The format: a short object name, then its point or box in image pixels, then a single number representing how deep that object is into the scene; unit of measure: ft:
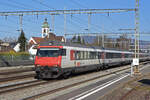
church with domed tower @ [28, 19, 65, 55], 355.68
